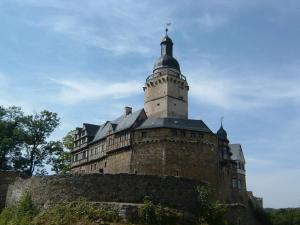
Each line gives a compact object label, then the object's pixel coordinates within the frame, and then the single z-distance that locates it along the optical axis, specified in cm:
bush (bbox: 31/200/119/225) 1940
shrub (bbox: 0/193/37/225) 2125
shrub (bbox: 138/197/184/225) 1956
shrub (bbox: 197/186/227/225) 2125
